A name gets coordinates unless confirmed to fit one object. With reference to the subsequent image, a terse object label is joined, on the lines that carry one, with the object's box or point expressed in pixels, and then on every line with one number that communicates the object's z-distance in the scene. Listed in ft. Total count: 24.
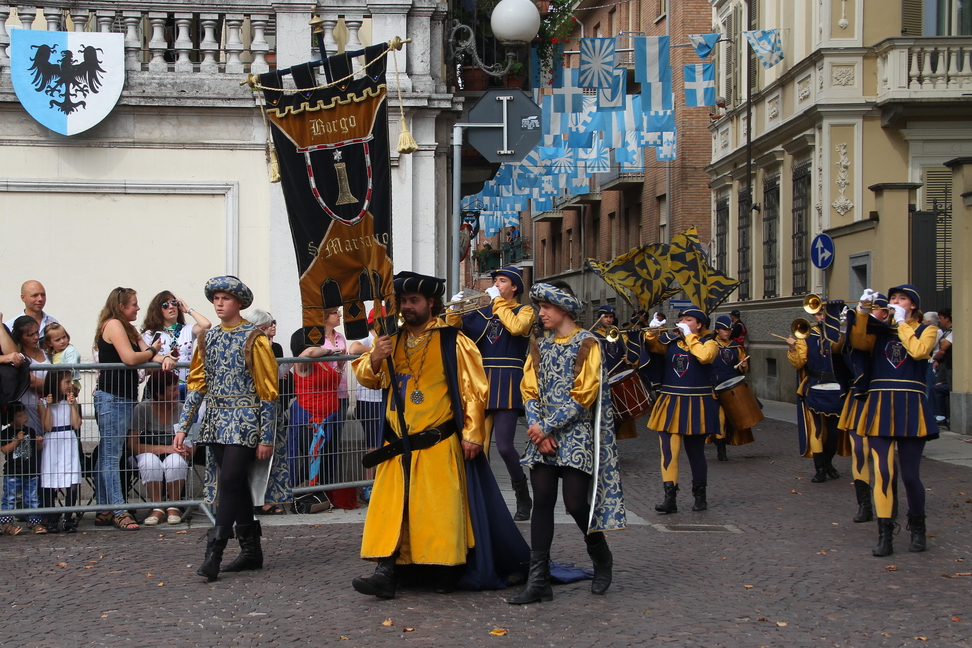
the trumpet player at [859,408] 25.98
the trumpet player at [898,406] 24.59
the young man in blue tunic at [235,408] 22.36
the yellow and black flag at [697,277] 45.06
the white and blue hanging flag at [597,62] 60.59
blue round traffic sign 62.75
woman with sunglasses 30.40
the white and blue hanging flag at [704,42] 62.44
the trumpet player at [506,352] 28.94
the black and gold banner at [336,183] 22.18
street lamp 38.58
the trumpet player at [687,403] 30.09
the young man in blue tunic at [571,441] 20.24
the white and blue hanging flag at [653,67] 60.75
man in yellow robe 20.17
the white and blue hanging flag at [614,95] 62.13
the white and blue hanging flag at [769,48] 67.31
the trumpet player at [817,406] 34.86
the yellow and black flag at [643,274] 47.09
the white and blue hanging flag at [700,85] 62.69
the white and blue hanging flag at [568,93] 61.62
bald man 29.37
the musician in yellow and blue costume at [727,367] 40.34
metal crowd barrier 27.86
